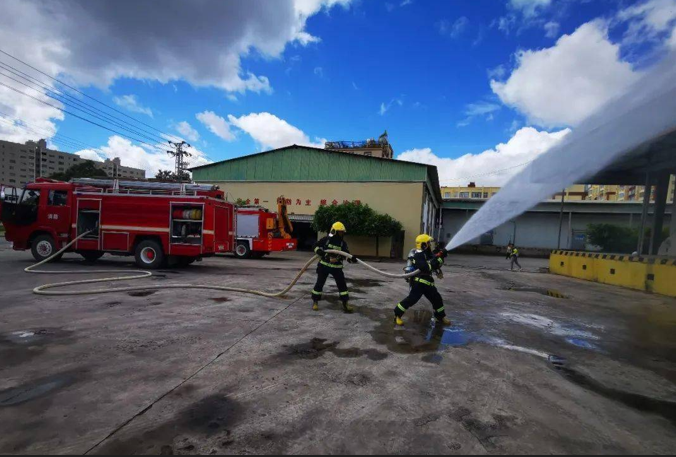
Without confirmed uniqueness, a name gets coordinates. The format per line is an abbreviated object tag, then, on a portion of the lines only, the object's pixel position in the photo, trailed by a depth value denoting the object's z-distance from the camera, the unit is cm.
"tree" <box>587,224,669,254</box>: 3089
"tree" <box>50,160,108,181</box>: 4769
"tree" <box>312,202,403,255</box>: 2228
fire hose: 672
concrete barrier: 1047
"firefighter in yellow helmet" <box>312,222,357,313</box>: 657
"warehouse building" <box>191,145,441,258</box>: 2336
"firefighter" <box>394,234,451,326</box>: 568
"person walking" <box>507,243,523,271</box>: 1841
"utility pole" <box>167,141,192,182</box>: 4138
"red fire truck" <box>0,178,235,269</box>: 1094
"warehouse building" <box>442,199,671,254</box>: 3512
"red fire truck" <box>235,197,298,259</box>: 1680
